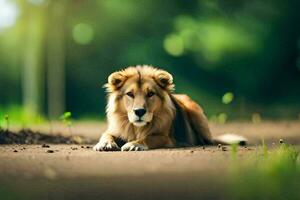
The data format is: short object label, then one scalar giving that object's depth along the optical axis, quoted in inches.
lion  335.6
